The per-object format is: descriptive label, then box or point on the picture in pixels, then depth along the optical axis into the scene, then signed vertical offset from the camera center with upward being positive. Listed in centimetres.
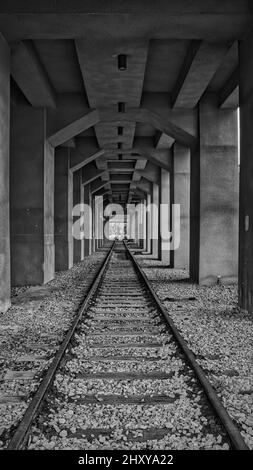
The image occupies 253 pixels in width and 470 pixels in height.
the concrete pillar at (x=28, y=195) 1322 +90
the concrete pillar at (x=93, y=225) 3606 +13
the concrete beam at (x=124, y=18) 780 +357
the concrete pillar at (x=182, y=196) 1792 +118
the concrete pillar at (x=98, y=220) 3891 +59
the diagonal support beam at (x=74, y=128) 1379 +304
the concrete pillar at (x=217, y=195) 1306 +89
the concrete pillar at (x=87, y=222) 2838 +28
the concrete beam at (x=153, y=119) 1380 +330
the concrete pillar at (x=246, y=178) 827 +89
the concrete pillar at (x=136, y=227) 5399 -3
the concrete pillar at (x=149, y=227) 3157 -5
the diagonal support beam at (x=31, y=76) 937 +348
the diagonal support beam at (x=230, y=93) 1114 +340
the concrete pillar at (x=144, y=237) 3788 -84
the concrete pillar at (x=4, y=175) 865 +98
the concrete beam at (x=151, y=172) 2631 +313
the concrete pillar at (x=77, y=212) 2306 +72
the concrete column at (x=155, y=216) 2781 +62
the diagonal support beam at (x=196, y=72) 927 +350
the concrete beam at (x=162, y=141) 1794 +343
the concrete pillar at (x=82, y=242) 2428 -81
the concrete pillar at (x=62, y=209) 1862 +71
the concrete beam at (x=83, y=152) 1967 +319
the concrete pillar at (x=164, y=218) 2353 +44
